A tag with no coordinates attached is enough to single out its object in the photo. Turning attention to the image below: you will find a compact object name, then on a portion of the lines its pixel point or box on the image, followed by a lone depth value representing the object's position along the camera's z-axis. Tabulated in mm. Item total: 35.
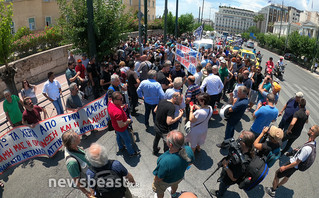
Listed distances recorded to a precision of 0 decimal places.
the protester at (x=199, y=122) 4117
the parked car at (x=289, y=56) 33362
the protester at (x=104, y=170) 2422
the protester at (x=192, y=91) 5414
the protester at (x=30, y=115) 4590
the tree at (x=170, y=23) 33906
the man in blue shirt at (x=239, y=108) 4516
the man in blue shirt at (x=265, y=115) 4477
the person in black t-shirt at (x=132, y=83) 6445
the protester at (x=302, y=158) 3387
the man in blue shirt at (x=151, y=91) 5367
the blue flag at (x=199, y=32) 16366
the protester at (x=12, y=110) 4955
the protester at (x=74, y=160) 2855
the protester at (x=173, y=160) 2812
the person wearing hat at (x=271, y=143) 3303
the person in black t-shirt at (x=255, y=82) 7379
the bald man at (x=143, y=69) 7613
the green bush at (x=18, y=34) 6132
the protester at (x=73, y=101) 5262
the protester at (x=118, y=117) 4062
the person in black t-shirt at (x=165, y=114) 4129
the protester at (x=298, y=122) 4633
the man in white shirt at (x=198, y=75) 6855
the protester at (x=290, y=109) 4954
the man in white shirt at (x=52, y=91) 5956
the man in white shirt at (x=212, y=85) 6219
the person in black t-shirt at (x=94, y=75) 7719
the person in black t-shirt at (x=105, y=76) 7105
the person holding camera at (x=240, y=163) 2998
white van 19017
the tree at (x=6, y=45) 5300
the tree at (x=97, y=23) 8148
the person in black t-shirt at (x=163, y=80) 6508
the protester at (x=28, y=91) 5848
